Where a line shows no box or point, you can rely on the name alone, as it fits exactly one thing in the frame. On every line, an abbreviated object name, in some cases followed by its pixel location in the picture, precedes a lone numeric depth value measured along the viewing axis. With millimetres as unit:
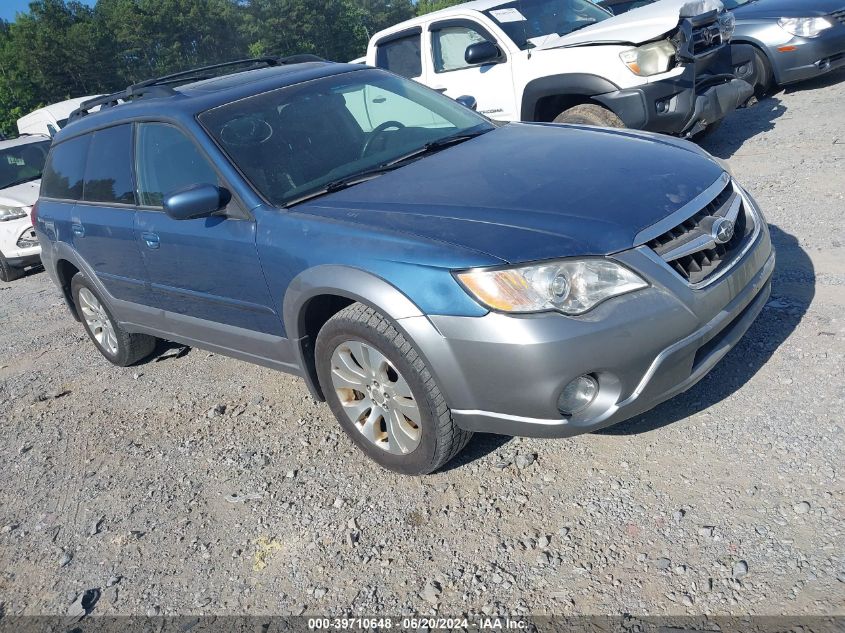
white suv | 8984
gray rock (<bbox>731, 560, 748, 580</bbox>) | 2352
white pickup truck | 6184
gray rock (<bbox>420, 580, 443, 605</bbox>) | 2568
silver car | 7969
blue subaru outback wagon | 2639
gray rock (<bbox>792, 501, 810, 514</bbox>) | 2537
